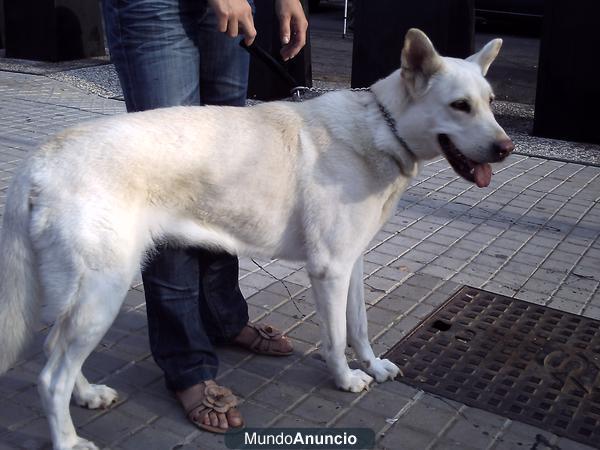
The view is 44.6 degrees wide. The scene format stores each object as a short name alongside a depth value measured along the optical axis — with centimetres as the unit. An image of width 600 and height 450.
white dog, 250
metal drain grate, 316
